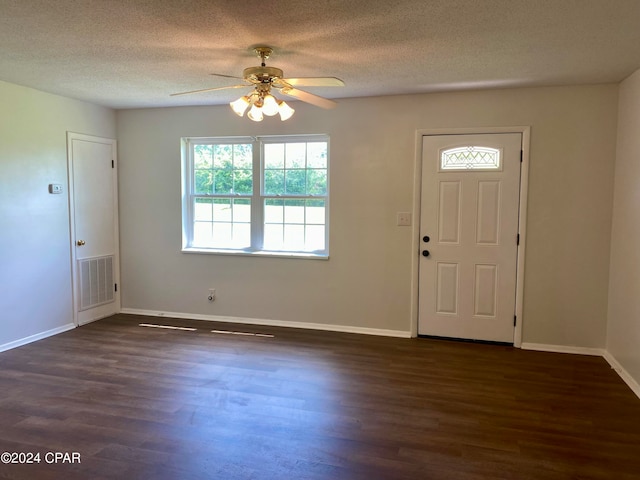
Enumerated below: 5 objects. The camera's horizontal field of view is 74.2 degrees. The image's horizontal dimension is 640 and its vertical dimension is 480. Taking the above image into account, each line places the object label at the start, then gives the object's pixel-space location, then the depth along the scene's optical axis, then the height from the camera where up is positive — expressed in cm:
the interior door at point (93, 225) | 449 -21
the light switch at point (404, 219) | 421 -9
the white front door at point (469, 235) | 396 -23
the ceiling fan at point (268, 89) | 264 +78
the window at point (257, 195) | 453 +15
